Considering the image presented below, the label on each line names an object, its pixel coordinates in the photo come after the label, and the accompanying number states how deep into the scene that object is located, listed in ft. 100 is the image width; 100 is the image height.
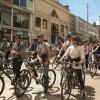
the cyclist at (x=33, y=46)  17.66
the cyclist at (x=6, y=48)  24.26
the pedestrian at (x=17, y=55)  14.75
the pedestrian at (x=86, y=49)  23.64
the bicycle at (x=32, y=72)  13.88
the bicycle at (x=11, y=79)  12.94
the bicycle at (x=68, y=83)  12.39
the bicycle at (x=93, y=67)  20.59
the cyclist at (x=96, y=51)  21.50
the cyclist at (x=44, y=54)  13.95
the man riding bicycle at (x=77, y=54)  12.83
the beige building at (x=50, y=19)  60.99
